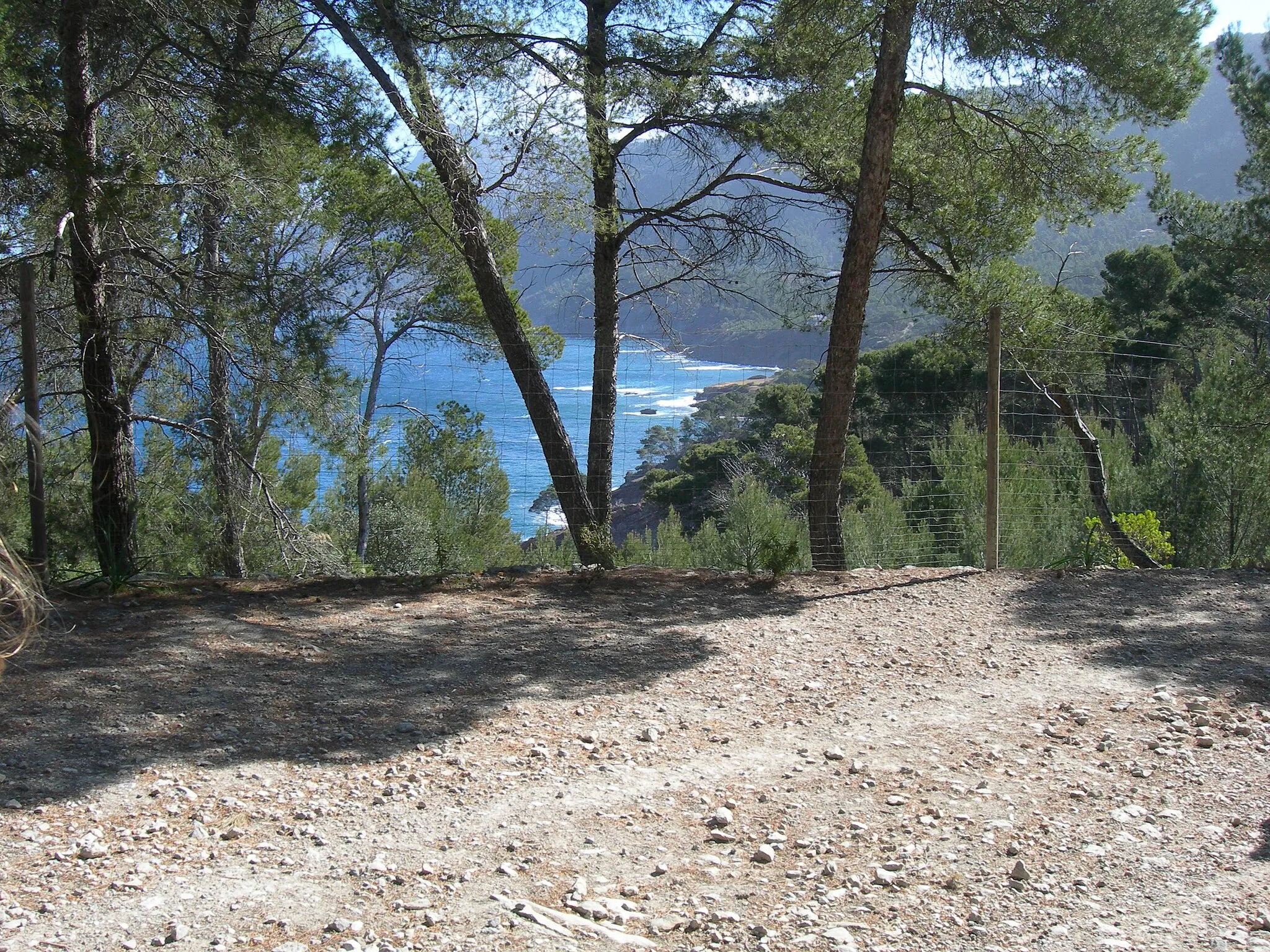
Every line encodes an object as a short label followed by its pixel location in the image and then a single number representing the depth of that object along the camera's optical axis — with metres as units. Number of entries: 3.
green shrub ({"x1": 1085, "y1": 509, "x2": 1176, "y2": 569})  8.34
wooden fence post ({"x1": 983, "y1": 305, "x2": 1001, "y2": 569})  7.10
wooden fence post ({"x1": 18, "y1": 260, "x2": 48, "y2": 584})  5.90
